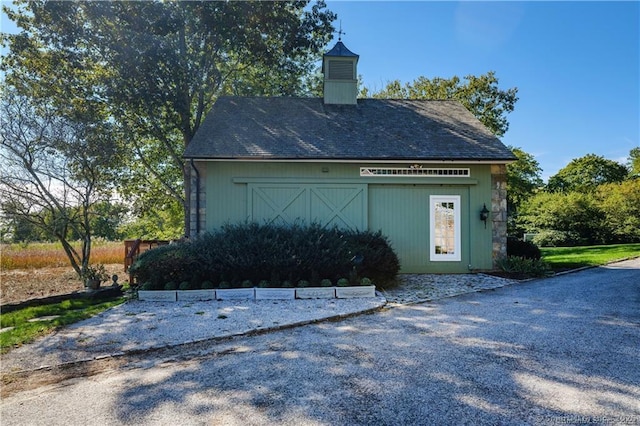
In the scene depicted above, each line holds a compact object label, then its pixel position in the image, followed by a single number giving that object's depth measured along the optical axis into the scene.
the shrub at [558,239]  21.45
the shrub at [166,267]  7.77
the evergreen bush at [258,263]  7.72
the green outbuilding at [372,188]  10.21
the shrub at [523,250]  11.62
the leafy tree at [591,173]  37.22
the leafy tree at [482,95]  19.59
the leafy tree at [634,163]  33.67
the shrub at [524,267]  9.81
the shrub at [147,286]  7.68
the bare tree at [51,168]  8.66
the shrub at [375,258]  8.14
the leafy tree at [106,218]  9.99
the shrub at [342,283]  7.51
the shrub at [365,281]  7.60
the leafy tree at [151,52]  11.75
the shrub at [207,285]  7.60
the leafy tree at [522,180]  22.12
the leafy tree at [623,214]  20.89
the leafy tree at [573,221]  21.48
